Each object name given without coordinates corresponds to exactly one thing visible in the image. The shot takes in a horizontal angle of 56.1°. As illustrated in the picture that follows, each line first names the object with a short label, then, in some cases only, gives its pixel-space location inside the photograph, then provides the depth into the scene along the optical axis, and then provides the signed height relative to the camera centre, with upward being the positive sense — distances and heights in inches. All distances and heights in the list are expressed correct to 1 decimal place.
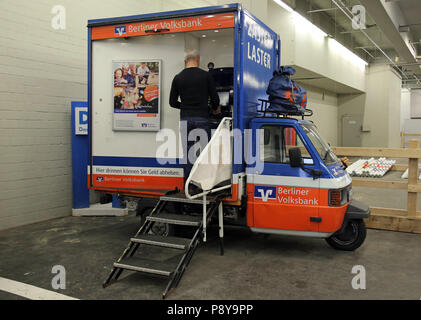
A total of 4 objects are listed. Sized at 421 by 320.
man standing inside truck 208.7 +22.5
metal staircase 164.3 -45.7
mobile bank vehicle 197.0 -4.3
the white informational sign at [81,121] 291.1 +13.7
